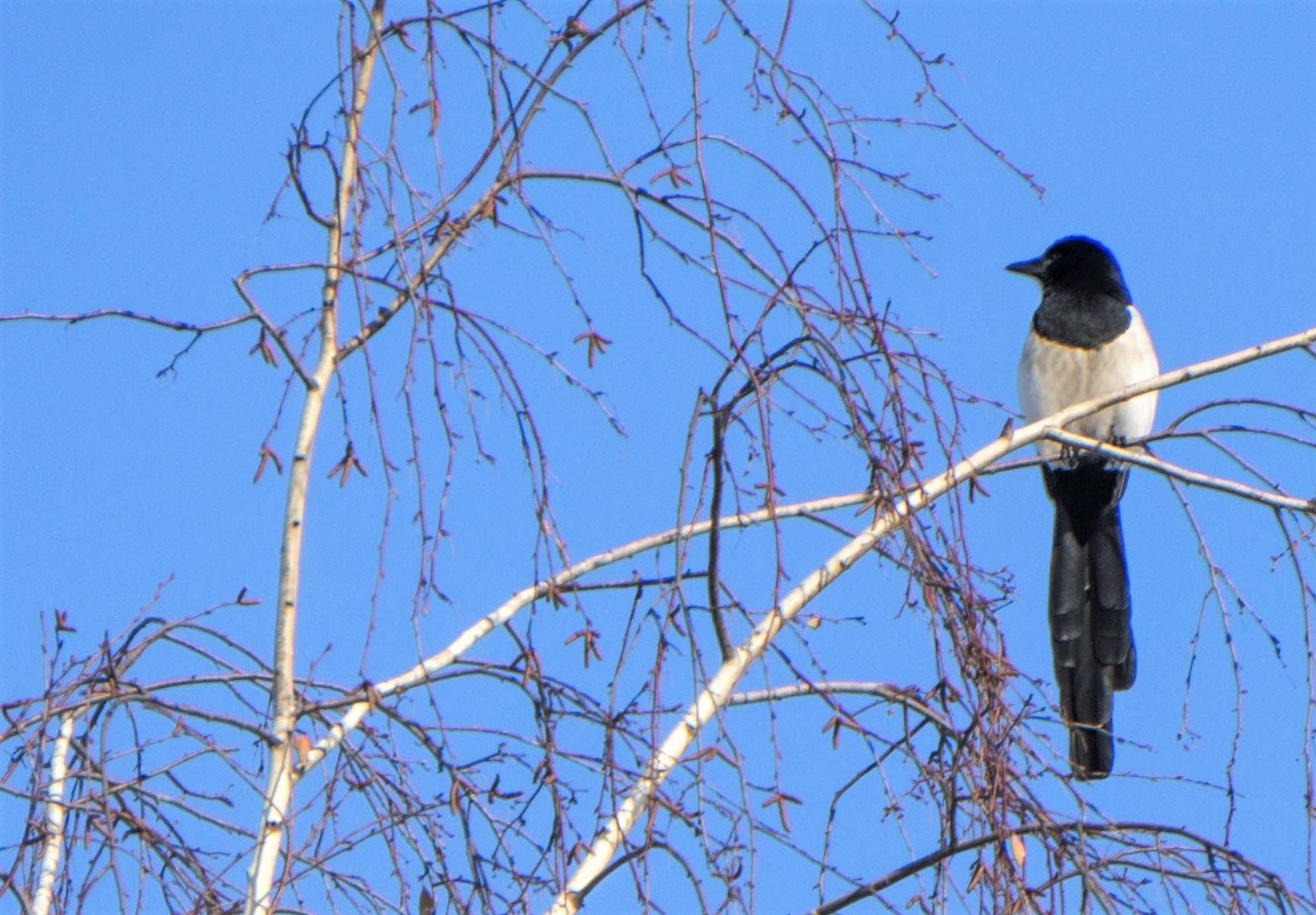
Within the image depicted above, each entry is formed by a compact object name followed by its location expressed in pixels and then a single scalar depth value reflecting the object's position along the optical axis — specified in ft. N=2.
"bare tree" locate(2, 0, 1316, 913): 46.36
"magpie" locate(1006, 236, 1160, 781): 59.50
